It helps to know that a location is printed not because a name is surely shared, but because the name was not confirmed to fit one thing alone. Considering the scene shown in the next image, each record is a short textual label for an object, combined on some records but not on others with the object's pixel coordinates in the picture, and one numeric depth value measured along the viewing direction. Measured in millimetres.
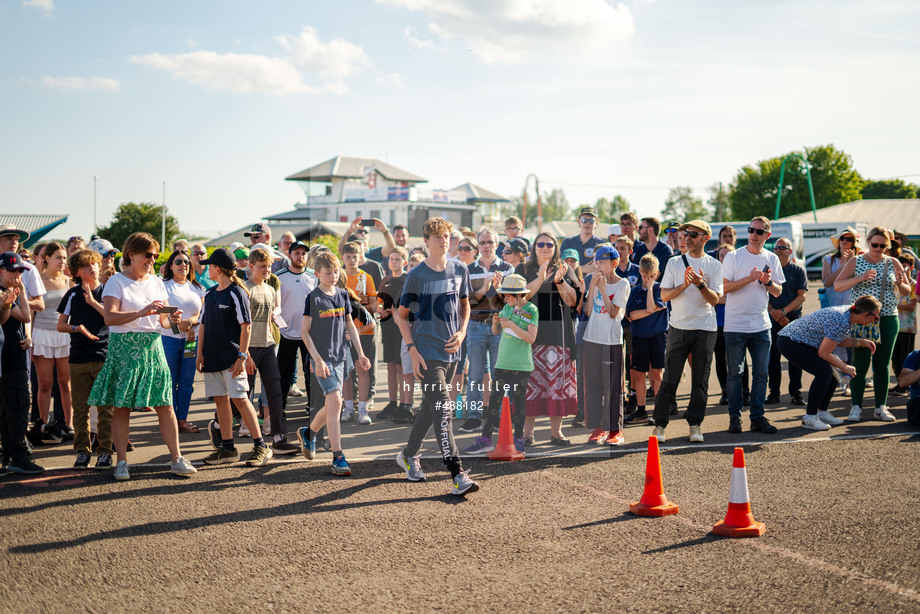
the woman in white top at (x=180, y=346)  7504
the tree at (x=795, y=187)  70438
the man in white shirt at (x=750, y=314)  7973
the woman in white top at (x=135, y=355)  6031
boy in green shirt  6949
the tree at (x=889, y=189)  87750
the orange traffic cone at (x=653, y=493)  5215
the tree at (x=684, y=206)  90138
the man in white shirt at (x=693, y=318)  7504
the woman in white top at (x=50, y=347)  7664
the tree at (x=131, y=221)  51938
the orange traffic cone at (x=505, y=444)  6809
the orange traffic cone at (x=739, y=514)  4758
